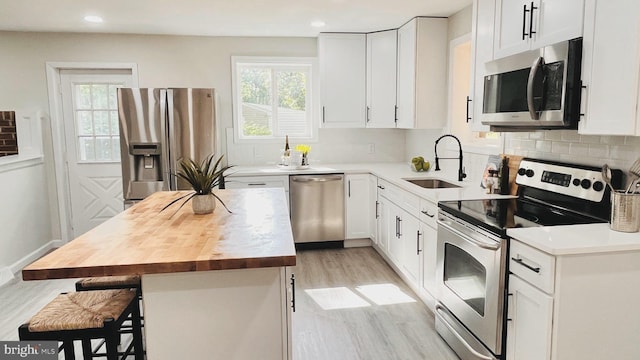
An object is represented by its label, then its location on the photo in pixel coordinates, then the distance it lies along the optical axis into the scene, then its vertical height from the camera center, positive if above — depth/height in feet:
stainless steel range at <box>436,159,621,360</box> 7.00 -1.81
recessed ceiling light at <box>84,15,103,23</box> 13.15 +3.62
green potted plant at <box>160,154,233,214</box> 7.95 -0.99
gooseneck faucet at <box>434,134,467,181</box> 11.69 -1.04
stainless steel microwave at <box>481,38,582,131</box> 6.84 +0.76
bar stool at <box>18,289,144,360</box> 5.61 -2.45
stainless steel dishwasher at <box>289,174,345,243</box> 15.08 -2.57
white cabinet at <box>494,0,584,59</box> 6.93 +1.93
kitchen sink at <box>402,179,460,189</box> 12.61 -1.49
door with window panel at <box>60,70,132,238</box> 16.14 -0.34
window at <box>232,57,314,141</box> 16.79 +1.37
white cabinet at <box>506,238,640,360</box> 5.88 -2.40
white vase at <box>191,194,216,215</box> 8.05 -1.30
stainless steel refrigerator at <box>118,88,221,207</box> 13.89 +0.02
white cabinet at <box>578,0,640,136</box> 5.90 +0.92
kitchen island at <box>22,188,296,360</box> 5.28 -1.97
